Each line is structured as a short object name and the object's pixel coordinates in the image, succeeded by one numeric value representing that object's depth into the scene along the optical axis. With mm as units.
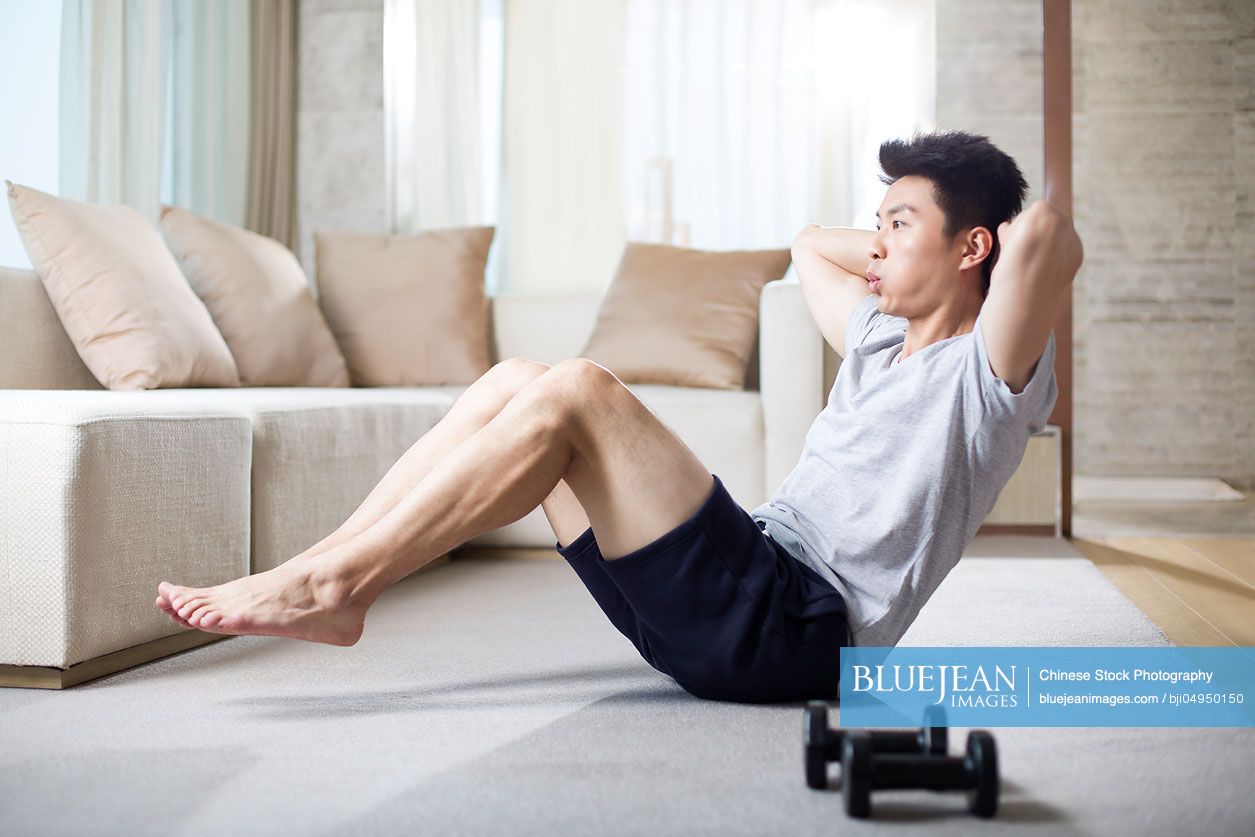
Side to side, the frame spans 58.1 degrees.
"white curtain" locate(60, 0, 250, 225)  3305
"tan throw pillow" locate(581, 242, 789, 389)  3246
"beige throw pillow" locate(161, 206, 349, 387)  3008
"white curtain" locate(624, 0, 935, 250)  4766
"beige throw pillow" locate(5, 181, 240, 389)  2547
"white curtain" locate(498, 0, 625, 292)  4711
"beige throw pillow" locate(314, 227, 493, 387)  3529
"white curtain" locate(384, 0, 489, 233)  4648
